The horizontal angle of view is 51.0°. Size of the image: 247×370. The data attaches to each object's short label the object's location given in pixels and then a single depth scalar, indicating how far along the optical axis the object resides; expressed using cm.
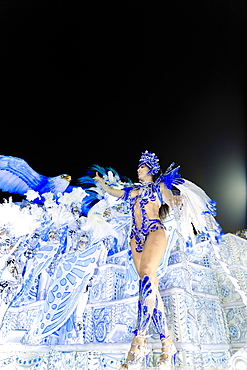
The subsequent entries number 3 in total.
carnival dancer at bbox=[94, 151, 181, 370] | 183
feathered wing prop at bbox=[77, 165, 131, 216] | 328
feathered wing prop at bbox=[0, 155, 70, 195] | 428
